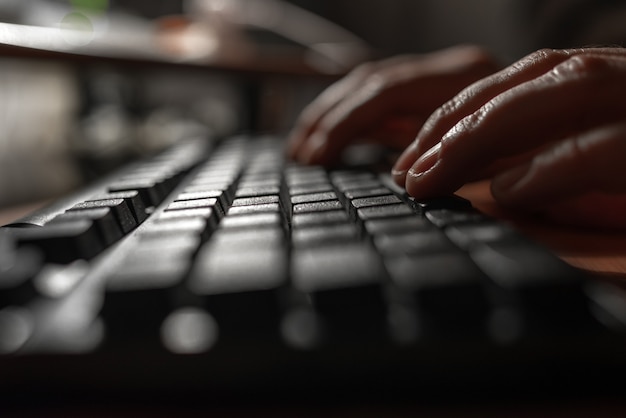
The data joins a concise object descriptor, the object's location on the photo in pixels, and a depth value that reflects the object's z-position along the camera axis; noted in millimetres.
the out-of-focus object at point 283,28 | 1494
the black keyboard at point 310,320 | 187
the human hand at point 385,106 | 666
